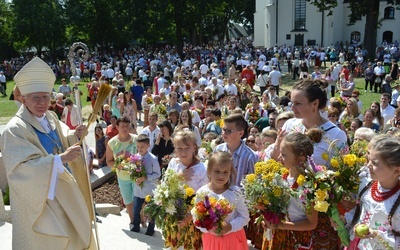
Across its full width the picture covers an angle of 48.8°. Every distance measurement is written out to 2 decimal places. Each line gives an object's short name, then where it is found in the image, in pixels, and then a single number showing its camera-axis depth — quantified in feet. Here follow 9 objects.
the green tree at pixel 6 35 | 158.71
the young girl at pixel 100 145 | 35.06
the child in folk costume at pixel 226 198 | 14.24
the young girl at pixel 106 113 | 47.01
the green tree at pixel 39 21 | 149.48
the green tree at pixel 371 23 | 119.03
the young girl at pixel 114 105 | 47.91
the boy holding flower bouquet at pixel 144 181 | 21.83
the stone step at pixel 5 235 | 17.94
